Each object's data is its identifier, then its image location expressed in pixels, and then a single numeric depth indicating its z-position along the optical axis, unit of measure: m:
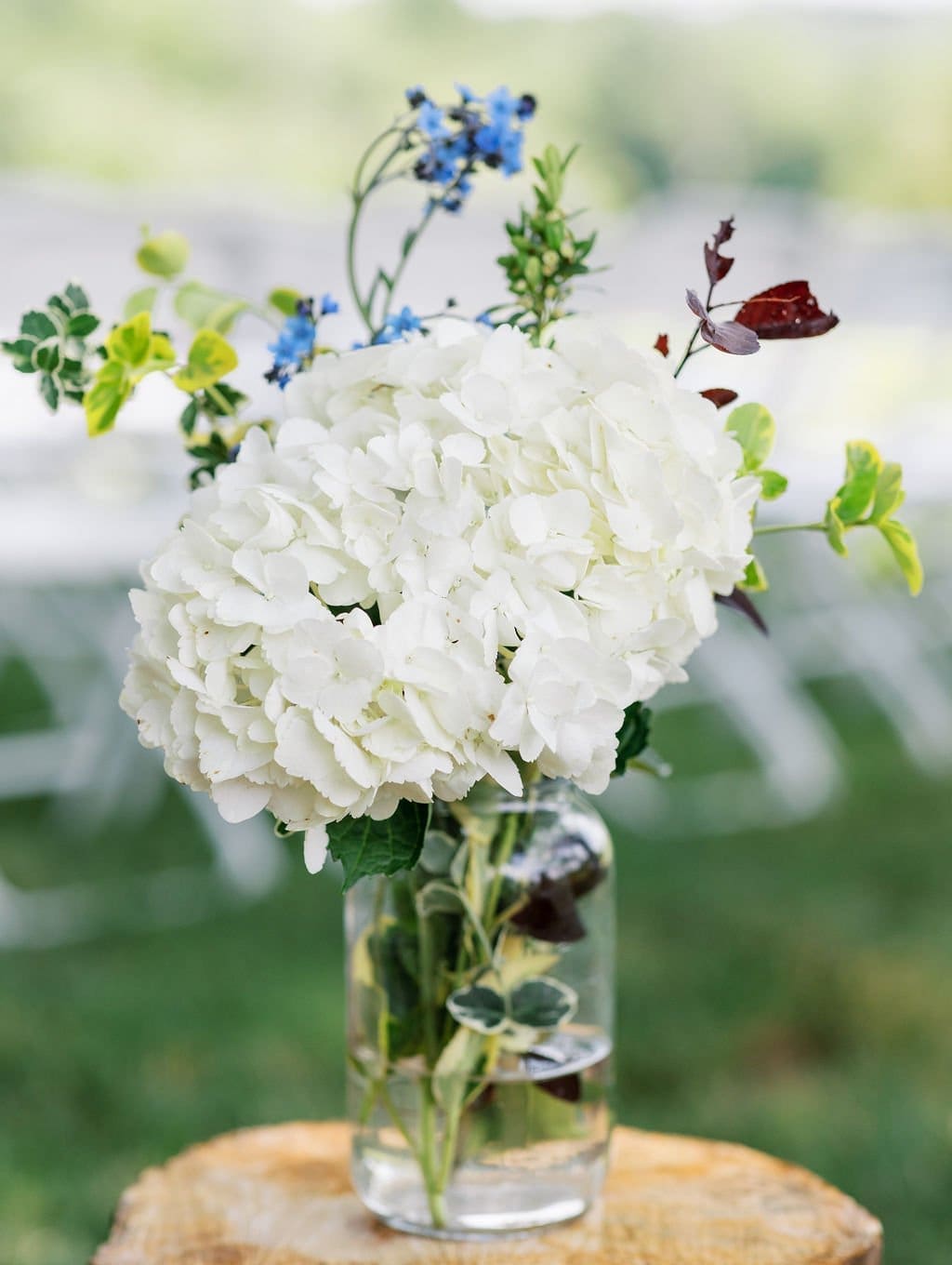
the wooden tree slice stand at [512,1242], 1.02
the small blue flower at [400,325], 0.89
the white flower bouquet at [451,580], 0.73
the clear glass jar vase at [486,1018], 0.95
